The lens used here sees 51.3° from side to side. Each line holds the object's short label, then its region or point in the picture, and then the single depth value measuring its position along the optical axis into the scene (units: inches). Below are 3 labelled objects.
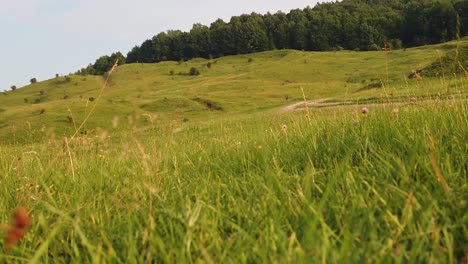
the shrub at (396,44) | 3692.2
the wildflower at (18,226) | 37.6
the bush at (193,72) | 3213.6
